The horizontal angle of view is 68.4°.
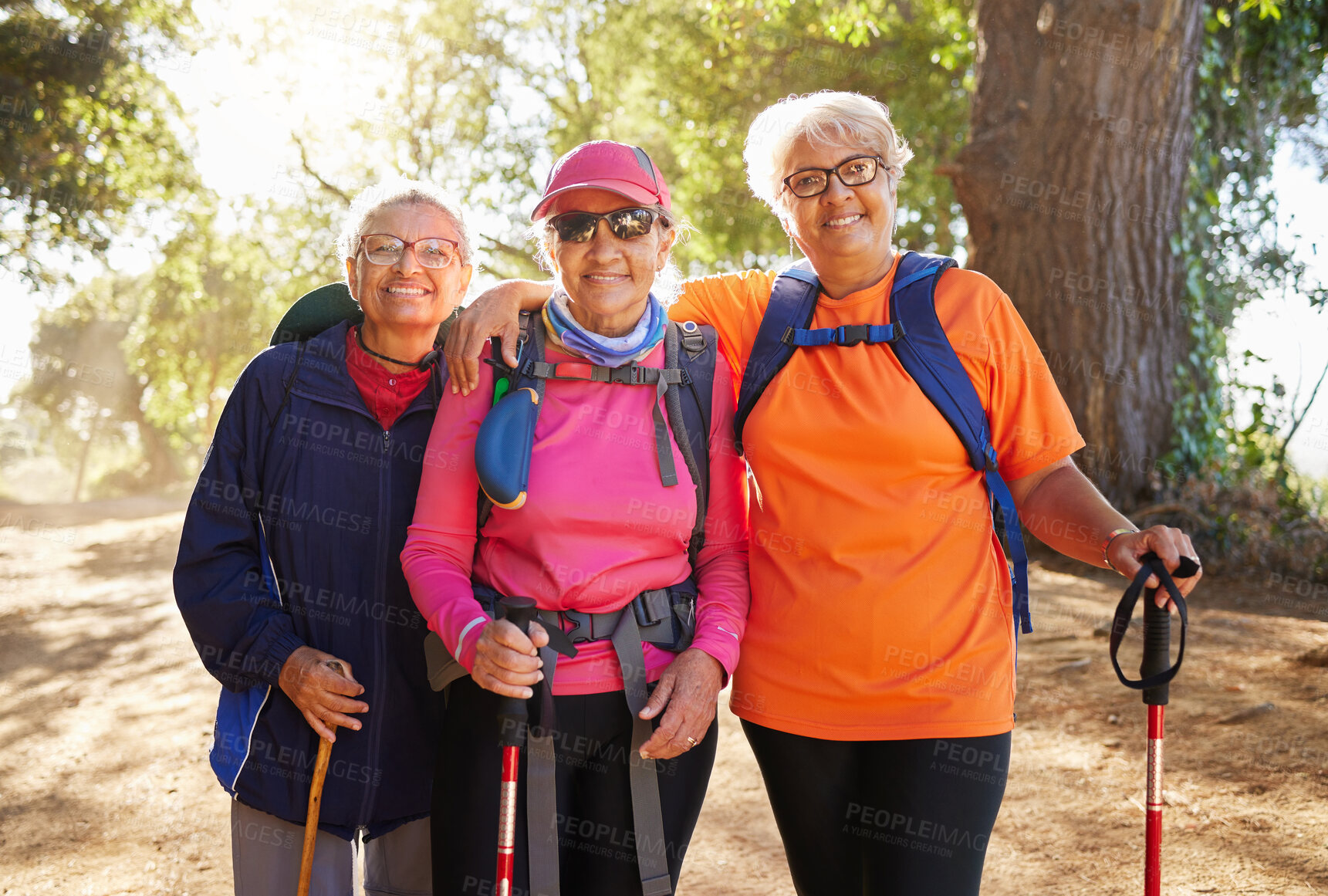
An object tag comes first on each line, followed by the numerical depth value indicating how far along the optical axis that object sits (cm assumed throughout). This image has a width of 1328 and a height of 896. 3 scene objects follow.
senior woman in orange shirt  216
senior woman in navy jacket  241
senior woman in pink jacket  209
